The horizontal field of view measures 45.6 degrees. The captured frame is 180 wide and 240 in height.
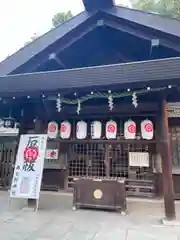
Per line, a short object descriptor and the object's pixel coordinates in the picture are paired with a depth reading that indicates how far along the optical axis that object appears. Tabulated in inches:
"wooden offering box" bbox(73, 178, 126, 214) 185.1
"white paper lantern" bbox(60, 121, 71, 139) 214.7
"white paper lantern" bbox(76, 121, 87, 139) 210.5
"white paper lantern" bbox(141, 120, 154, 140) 195.2
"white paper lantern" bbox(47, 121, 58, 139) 218.1
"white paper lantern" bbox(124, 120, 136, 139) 201.2
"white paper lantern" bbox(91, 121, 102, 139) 208.7
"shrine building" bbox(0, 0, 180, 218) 164.1
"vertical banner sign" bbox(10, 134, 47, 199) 185.9
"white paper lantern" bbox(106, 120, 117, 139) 203.9
